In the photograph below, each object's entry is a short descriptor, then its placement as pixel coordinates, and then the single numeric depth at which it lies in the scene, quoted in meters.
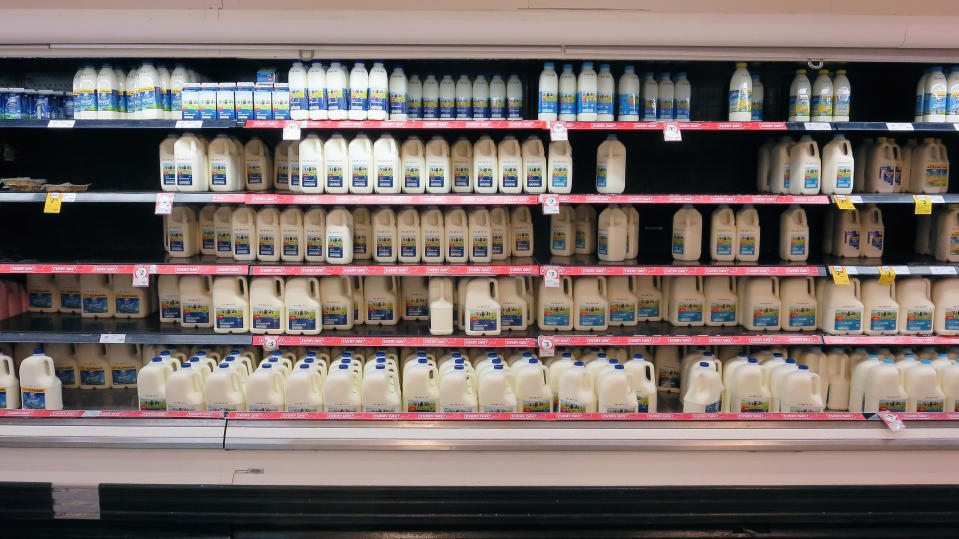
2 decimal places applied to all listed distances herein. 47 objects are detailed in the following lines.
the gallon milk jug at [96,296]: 3.63
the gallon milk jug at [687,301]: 3.57
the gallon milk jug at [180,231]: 3.54
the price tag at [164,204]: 3.18
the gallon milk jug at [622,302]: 3.58
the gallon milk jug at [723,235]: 3.53
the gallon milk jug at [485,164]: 3.38
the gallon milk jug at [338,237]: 3.40
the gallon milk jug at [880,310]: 3.48
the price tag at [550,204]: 3.18
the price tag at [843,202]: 3.27
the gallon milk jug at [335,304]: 3.49
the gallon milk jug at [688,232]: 3.53
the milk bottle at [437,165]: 3.38
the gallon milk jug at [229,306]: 3.43
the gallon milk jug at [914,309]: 3.49
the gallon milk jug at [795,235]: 3.54
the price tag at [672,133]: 3.21
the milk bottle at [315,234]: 3.46
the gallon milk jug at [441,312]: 3.42
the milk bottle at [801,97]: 3.38
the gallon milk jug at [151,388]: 3.31
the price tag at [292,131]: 3.15
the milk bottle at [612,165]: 3.42
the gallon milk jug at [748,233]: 3.53
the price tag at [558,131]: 3.15
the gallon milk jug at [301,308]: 3.42
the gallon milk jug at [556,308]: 3.51
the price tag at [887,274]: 3.33
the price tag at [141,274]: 3.28
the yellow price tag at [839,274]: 3.30
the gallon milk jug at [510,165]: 3.38
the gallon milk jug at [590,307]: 3.50
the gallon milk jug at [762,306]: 3.52
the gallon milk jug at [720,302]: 3.58
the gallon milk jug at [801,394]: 3.29
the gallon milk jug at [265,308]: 3.42
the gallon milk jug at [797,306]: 3.51
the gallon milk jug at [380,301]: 3.58
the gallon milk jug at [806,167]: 3.39
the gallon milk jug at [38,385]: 3.32
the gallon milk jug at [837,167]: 3.39
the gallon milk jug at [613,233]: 3.51
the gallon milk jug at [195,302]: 3.51
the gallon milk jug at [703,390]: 3.30
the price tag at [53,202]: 3.20
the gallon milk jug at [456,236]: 3.46
